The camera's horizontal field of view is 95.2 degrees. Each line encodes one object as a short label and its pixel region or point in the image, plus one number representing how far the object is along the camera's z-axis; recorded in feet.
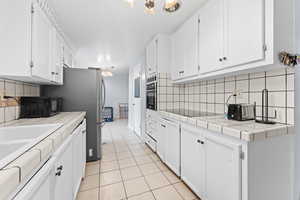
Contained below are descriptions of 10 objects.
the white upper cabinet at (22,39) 3.75
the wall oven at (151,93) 8.76
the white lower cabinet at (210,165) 3.35
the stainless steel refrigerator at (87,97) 7.57
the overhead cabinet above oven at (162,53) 8.66
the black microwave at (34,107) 5.28
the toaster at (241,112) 4.38
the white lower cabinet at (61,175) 1.85
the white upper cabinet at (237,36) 3.41
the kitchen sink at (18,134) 2.83
